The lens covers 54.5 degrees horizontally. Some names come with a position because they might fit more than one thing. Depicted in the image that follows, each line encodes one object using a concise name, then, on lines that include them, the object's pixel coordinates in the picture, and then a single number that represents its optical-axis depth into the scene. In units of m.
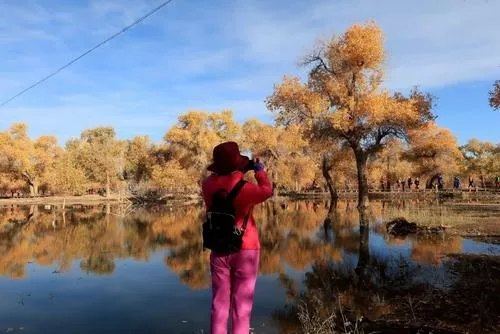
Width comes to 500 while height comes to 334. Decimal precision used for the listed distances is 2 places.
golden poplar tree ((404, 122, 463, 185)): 60.28
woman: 5.07
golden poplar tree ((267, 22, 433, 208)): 31.09
